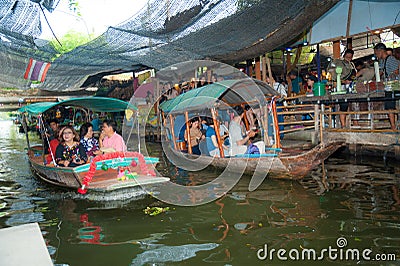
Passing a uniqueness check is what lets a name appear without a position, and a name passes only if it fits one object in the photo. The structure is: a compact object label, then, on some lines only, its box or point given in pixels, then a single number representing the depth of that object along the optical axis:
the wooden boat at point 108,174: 6.14
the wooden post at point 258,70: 11.91
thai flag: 8.51
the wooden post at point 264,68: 11.35
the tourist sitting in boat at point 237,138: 7.64
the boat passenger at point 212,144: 8.07
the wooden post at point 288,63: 13.10
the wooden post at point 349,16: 10.52
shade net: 6.09
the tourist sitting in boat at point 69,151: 7.14
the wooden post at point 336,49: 10.88
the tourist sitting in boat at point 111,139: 7.52
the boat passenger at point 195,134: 9.39
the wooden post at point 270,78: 10.88
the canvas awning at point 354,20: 9.61
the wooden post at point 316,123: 9.11
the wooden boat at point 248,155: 6.70
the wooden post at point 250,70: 12.67
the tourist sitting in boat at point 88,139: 8.03
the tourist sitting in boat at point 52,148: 8.06
